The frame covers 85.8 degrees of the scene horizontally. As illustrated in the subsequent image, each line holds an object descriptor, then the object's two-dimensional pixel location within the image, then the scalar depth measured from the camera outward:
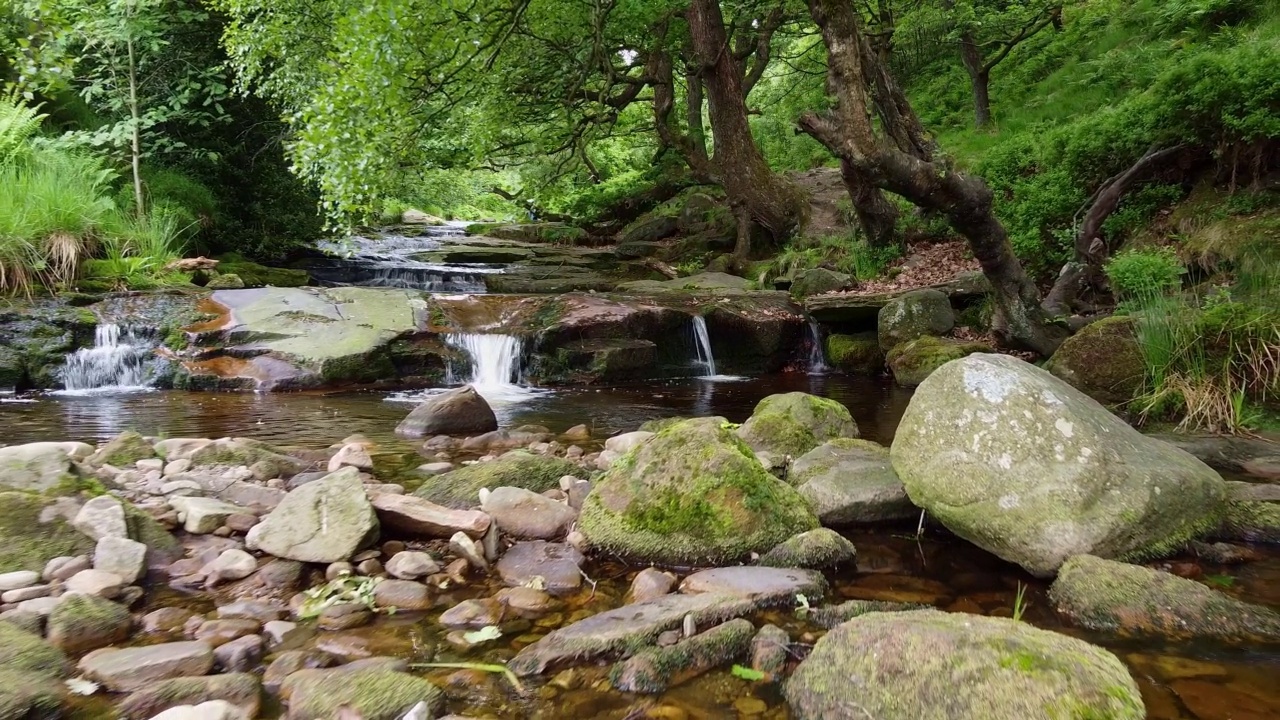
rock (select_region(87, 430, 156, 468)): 4.32
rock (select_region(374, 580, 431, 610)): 2.82
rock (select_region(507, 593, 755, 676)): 2.38
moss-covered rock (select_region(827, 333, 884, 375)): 10.34
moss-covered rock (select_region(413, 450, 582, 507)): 3.93
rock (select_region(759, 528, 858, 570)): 3.23
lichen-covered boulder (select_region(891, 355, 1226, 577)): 3.08
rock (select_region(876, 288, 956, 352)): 9.52
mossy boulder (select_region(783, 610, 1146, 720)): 1.85
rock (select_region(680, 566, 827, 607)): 2.81
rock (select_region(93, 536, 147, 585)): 2.84
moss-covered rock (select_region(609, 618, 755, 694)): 2.27
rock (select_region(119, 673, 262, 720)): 2.02
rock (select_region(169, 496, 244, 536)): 3.33
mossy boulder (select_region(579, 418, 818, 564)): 3.31
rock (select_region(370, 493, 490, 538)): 3.33
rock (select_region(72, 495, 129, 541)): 3.02
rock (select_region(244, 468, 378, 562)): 3.07
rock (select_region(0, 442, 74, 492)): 3.31
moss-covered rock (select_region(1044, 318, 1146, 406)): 5.98
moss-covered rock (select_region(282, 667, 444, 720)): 2.02
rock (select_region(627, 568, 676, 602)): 2.93
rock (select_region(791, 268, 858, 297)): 11.51
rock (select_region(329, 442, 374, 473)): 4.60
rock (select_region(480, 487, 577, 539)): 3.56
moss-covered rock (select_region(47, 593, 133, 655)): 2.38
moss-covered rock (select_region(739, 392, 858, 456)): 5.04
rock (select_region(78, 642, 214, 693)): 2.15
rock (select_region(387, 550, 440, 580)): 3.04
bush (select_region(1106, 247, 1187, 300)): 7.00
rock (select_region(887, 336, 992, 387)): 8.54
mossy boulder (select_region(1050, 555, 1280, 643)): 2.55
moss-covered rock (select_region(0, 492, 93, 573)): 2.78
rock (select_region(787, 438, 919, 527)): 3.84
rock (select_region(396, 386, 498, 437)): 6.10
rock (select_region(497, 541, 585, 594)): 3.06
